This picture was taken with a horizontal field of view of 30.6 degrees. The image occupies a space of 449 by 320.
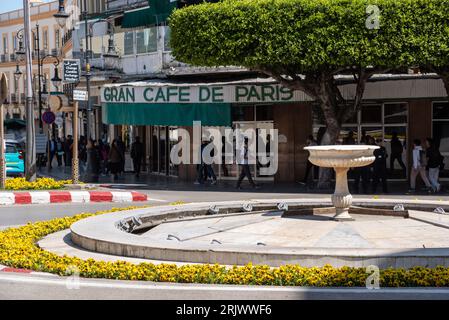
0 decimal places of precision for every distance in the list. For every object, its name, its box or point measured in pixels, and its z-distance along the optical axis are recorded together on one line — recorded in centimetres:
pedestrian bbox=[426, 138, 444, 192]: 2459
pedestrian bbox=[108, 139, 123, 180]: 3206
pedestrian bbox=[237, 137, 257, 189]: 2664
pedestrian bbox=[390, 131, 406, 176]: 2816
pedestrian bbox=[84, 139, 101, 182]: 2972
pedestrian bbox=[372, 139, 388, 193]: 2483
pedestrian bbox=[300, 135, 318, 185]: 2655
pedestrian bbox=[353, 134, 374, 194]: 2506
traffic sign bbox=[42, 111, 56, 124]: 3769
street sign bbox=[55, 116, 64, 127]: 4309
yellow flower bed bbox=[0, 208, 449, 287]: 930
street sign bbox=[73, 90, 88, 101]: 2459
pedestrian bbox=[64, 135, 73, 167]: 4218
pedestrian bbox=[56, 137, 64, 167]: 4216
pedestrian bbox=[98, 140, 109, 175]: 3559
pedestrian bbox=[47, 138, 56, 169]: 3838
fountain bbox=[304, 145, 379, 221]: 1368
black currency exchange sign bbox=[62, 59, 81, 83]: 2752
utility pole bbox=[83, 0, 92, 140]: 3309
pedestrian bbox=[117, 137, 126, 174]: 3303
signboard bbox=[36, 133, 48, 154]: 3934
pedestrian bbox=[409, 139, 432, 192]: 2498
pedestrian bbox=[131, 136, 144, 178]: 3309
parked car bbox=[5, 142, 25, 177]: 3341
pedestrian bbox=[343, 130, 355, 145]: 2737
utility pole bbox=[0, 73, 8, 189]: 2316
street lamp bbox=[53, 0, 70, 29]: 2992
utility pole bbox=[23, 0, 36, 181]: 2602
